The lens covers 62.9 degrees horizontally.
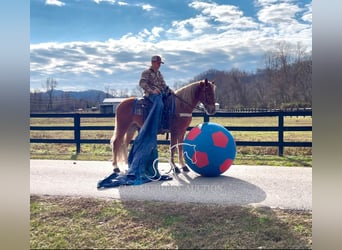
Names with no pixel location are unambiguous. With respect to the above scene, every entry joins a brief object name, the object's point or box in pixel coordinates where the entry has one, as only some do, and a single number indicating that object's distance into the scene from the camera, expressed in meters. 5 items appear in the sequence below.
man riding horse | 4.93
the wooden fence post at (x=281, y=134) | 7.13
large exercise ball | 4.59
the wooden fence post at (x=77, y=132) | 8.34
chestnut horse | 5.14
